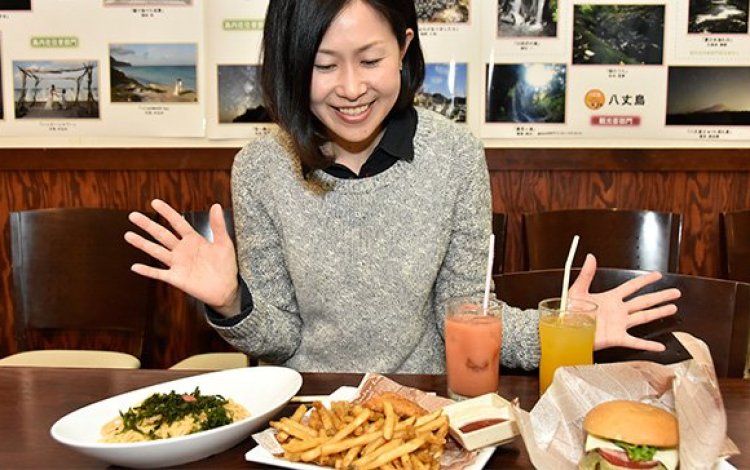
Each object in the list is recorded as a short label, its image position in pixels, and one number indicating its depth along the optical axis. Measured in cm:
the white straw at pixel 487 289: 132
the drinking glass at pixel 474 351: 132
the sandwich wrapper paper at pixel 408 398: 110
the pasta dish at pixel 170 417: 113
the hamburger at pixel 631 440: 103
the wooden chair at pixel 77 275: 254
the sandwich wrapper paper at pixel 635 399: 99
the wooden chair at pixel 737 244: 256
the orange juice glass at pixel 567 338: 133
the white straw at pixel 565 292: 130
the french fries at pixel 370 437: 103
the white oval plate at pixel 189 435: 105
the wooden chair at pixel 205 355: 255
